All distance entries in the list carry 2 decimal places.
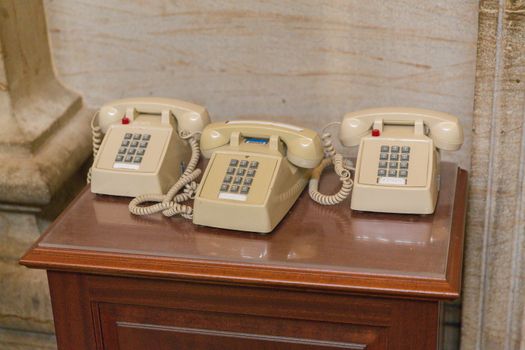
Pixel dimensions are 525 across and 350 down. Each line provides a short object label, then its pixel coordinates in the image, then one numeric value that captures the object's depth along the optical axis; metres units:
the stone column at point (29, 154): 2.49
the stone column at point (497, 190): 2.28
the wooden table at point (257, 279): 2.02
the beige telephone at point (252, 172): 2.12
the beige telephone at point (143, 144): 2.25
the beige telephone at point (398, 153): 2.14
